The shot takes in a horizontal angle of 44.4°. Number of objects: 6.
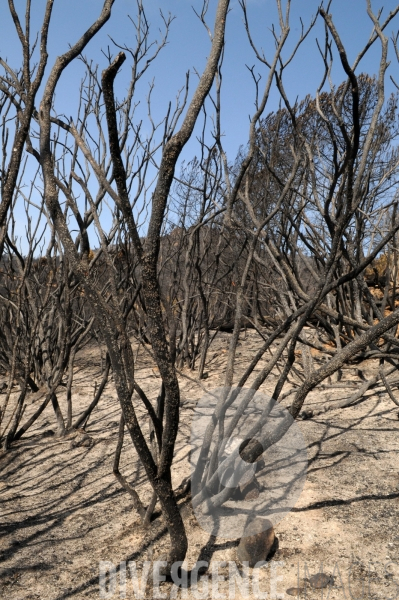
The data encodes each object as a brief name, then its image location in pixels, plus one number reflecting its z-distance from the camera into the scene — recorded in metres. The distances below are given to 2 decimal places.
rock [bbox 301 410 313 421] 3.13
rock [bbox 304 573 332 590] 1.51
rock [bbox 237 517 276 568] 1.65
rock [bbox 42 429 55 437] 3.35
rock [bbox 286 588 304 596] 1.49
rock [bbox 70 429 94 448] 3.06
